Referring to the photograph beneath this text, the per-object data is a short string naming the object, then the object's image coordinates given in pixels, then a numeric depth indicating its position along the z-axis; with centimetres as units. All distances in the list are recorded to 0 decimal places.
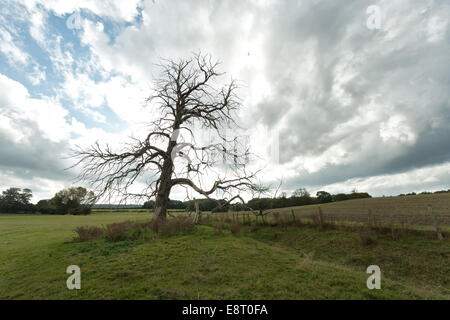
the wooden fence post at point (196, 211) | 1468
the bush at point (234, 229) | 1511
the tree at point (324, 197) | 7188
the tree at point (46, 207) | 6675
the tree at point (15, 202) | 6531
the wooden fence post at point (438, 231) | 1079
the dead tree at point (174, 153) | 1230
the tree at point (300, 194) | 6956
